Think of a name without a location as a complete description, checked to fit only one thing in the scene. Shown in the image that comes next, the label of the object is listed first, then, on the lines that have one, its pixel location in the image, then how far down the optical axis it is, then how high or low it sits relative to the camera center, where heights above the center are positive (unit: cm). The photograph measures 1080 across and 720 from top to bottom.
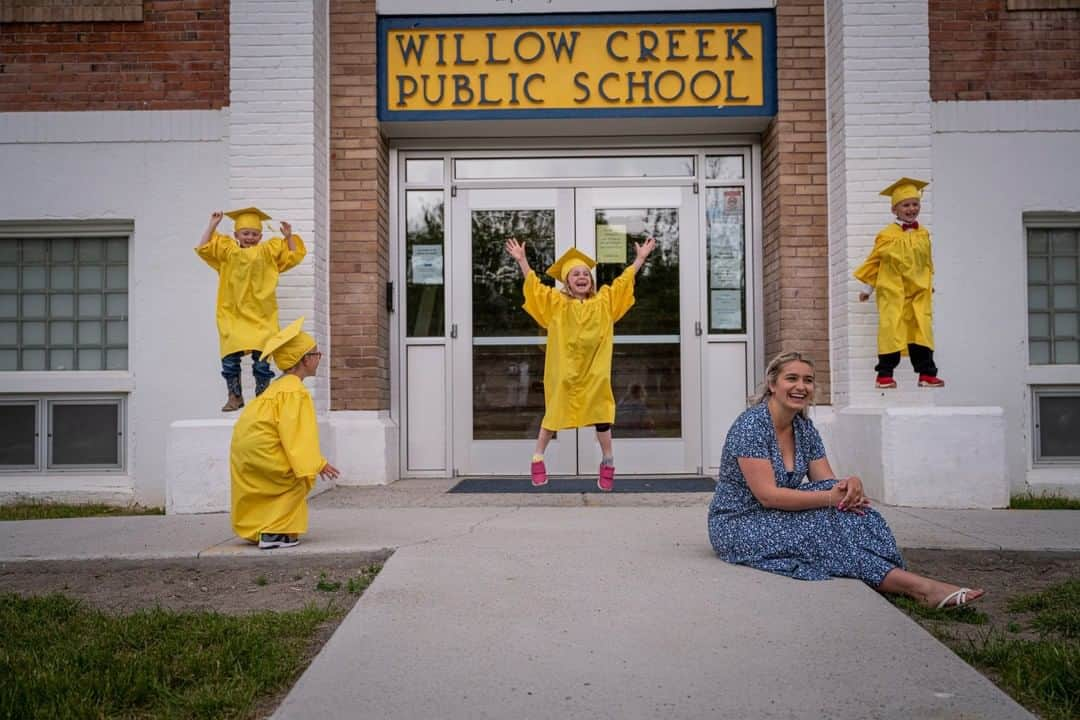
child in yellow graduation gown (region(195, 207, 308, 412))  724 +78
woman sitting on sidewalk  439 -59
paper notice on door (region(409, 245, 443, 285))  892 +108
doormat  772 -86
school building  796 +171
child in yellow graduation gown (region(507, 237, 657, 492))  756 +24
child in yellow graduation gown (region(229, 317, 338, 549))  521 -39
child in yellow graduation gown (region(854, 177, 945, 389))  720 +72
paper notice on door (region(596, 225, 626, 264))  886 +127
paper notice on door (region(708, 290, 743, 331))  882 +63
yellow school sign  833 +272
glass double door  879 +46
